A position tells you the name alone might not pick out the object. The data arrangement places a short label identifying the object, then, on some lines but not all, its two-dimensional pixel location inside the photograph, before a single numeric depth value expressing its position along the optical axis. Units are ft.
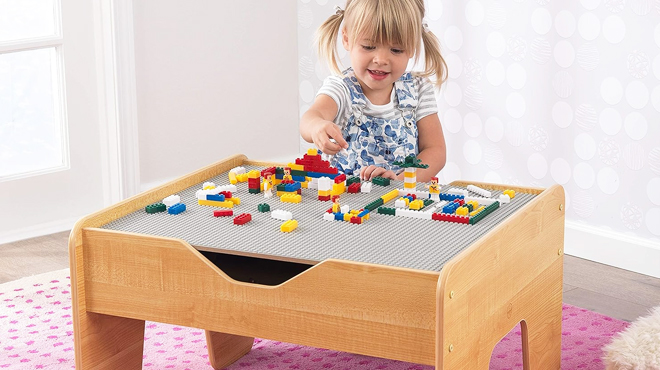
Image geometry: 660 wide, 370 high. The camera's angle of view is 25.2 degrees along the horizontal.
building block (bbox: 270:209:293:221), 8.57
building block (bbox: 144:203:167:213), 8.79
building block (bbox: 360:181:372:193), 9.26
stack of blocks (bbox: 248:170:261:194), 9.27
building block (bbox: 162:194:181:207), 8.89
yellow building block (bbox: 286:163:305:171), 9.57
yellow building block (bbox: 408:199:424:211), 8.80
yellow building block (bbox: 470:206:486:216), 8.62
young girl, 9.98
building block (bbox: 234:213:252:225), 8.48
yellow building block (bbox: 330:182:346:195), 9.13
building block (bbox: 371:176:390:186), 9.45
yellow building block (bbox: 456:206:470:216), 8.61
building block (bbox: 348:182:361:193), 9.21
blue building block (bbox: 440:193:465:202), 9.05
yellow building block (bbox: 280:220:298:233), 8.29
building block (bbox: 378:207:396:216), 8.73
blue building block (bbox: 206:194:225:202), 8.96
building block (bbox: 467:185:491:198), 9.11
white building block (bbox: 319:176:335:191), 9.05
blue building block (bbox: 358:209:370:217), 8.58
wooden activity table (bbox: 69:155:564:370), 7.61
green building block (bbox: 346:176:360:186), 9.38
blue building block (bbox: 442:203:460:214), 8.67
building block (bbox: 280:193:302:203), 9.01
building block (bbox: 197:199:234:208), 8.91
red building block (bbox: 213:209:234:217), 8.67
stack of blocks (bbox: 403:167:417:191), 9.26
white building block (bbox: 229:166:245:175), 9.67
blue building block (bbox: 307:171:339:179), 9.49
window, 12.86
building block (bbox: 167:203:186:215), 8.76
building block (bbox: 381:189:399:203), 9.03
